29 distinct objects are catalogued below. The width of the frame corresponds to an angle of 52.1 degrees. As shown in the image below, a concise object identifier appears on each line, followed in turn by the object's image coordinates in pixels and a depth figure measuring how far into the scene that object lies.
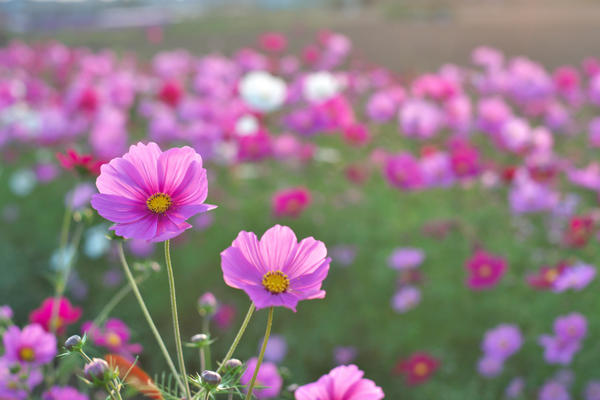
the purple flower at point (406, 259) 1.84
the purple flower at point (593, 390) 1.44
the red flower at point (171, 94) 2.61
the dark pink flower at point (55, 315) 0.92
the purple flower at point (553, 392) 1.47
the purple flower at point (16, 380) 0.74
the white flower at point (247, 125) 2.34
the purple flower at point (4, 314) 0.87
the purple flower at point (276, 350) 1.86
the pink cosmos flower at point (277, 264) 0.53
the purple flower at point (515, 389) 1.54
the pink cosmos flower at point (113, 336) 0.87
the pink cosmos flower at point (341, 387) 0.52
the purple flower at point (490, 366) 1.59
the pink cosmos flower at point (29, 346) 0.80
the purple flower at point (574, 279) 1.25
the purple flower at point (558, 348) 1.38
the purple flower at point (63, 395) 0.76
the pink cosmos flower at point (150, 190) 0.54
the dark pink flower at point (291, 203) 1.94
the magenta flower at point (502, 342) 1.51
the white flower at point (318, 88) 2.70
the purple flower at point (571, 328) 1.35
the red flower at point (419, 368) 1.53
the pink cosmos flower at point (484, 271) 1.53
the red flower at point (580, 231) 1.49
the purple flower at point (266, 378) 0.73
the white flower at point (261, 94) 2.70
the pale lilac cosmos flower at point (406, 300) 1.80
